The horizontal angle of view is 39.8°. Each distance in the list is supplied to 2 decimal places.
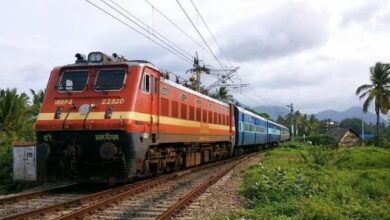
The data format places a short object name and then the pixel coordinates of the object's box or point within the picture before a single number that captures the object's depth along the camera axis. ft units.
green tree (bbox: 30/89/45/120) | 110.10
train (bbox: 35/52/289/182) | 46.44
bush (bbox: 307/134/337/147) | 183.01
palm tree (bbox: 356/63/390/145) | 191.72
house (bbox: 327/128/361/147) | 266.98
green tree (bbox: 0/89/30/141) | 103.18
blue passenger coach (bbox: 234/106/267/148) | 111.88
